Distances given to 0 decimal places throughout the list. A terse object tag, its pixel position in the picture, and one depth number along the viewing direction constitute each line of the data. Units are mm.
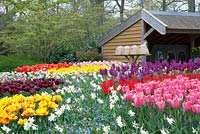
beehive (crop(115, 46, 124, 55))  12047
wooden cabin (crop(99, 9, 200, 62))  13396
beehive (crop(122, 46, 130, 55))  11756
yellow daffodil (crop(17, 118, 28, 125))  3826
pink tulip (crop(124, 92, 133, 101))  3725
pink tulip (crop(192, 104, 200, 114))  2994
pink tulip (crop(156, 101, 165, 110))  3191
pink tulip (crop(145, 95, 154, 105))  3424
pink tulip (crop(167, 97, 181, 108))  3155
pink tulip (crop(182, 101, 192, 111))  3061
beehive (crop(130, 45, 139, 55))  11362
